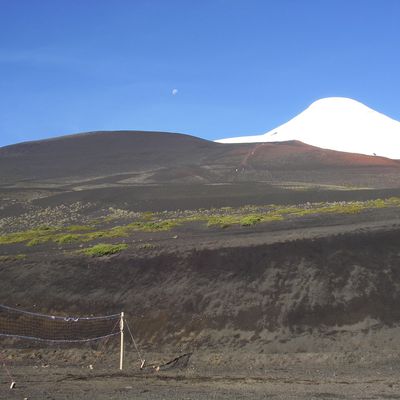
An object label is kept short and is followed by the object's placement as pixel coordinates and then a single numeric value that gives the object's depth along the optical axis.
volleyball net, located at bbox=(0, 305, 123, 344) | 15.12
